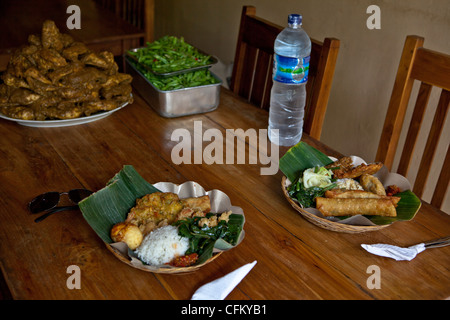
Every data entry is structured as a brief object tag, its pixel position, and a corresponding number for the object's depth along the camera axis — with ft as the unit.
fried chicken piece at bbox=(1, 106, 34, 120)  5.52
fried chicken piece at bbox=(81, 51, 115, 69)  5.83
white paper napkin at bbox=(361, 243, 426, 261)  3.76
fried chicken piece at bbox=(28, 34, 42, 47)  5.71
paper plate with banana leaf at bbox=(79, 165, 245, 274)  3.43
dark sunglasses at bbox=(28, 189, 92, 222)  4.14
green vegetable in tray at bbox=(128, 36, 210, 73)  6.26
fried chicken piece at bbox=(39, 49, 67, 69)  5.54
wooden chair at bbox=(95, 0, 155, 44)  10.28
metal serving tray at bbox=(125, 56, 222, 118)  6.01
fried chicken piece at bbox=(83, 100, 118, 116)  5.84
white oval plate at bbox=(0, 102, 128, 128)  5.59
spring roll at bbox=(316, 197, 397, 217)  3.96
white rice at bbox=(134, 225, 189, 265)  3.42
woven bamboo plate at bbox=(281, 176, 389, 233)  3.89
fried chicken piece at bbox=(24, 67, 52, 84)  5.43
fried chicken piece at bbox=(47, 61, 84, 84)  5.54
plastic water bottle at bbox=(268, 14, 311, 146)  5.12
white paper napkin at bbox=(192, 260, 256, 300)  3.27
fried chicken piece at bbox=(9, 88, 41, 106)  5.47
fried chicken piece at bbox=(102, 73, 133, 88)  6.00
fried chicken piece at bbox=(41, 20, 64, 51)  5.58
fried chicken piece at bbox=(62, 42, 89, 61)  5.70
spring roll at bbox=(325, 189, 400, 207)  4.08
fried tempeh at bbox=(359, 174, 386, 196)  4.24
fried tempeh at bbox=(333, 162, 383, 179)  4.43
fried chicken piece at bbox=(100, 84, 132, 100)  6.02
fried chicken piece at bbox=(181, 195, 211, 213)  3.93
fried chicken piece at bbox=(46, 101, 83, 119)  5.64
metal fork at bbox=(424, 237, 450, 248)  3.91
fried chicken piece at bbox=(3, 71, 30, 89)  5.50
